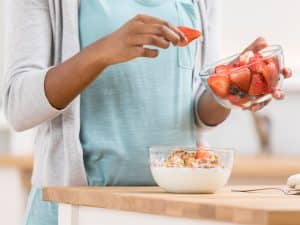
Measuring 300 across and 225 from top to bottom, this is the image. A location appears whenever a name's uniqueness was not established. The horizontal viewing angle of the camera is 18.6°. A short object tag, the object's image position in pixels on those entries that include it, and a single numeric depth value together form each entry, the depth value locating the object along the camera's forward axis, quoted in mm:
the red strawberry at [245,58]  1606
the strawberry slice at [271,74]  1595
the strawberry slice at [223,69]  1606
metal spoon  1535
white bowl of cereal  1516
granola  1531
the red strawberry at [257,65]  1586
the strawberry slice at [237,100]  1628
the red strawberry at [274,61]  1602
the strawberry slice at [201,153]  1542
